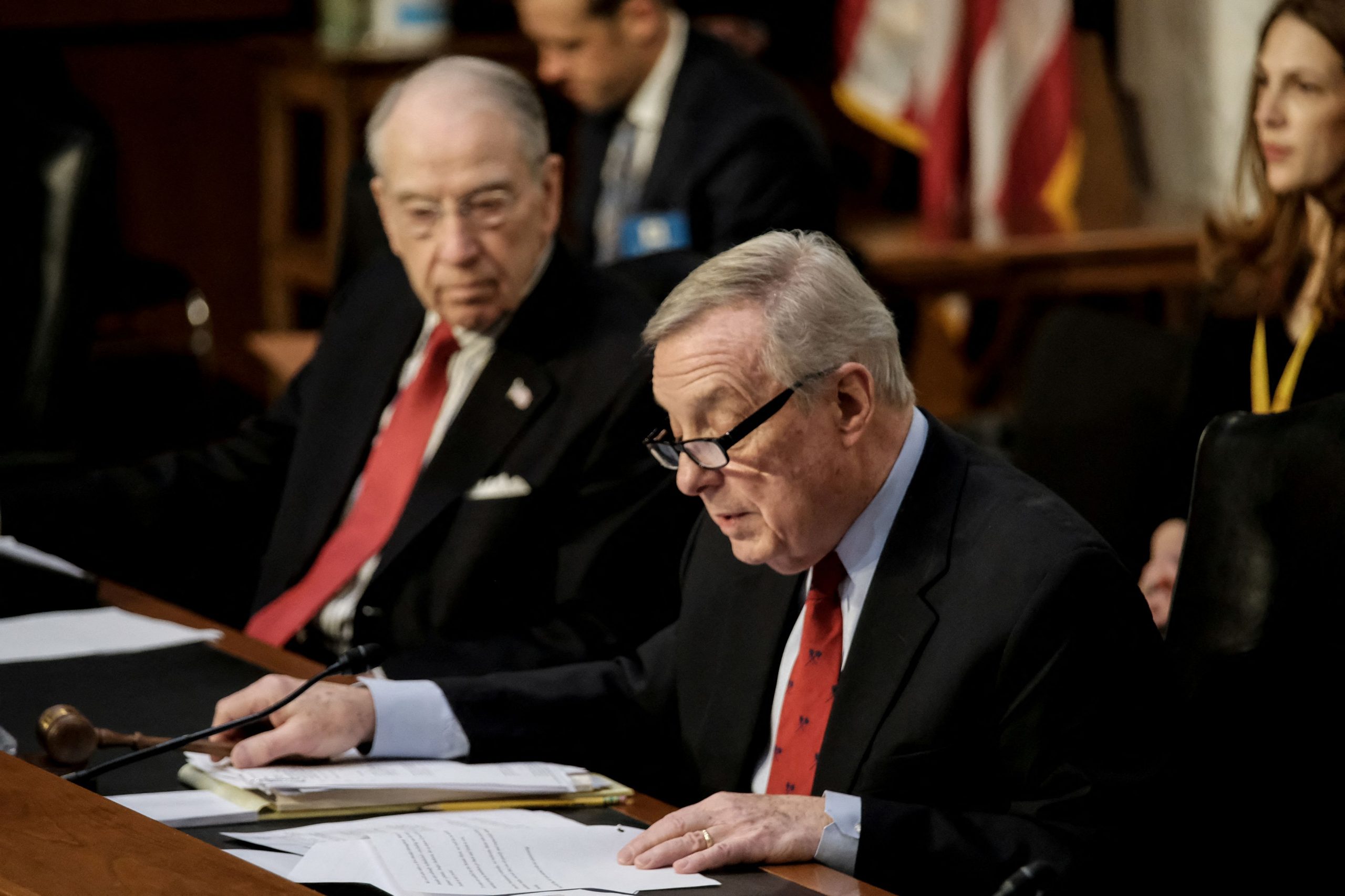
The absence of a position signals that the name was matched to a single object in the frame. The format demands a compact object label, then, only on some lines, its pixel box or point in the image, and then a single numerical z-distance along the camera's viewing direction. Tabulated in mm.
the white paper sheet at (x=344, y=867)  3221
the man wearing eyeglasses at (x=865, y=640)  3300
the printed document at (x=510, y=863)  3226
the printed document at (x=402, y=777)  3406
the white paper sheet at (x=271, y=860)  3248
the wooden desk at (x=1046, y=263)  6383
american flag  7215
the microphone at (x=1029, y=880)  3091
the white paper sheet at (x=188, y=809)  3348
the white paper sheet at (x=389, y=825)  3309
